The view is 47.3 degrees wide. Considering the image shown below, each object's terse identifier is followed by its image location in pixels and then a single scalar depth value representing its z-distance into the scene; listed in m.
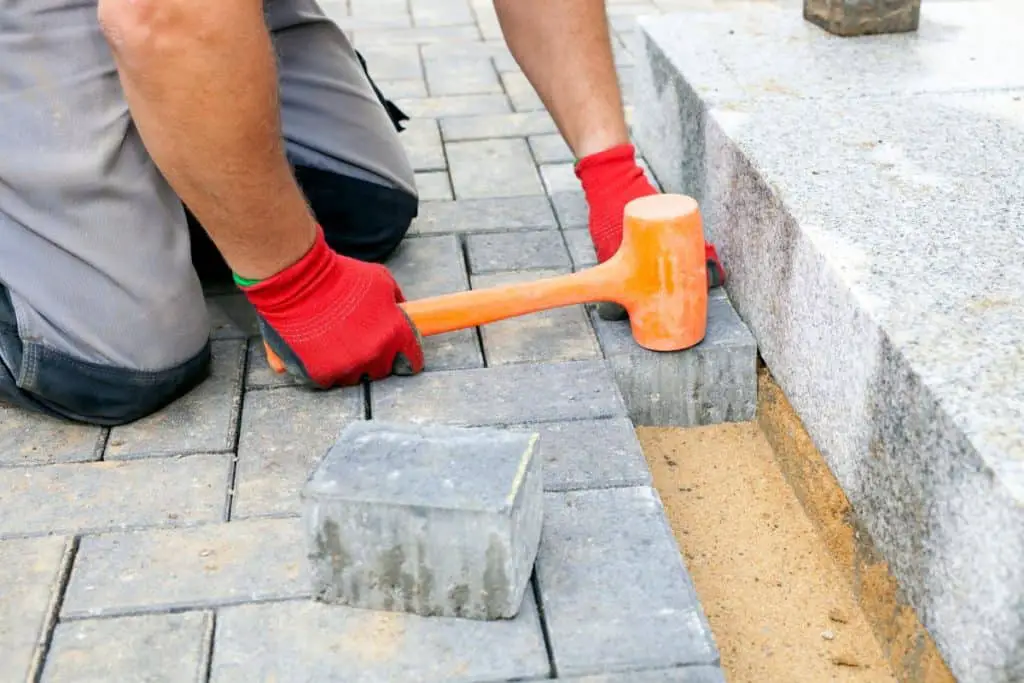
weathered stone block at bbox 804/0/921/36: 2.68
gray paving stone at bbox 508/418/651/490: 1.74
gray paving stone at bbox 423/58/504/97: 3.55
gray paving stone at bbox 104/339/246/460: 1.88
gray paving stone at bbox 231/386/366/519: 1.74
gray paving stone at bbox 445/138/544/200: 2.82
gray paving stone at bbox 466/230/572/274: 2.45
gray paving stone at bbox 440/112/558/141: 3.18
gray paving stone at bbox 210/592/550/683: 1.41
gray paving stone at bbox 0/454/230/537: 1.71
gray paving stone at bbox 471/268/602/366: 2.10
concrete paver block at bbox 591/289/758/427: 2.07
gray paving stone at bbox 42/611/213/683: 1.43
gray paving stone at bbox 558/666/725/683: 1.39
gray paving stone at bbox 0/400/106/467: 1.87
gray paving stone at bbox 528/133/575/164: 2.97
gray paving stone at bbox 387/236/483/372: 2.11
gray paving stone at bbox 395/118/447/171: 3.00
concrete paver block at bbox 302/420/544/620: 1.39
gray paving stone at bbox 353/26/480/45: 4.08
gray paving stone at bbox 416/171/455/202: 2.80
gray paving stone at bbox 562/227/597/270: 2.42
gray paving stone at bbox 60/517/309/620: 1.54
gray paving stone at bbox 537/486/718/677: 1.42
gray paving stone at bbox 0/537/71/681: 1.46
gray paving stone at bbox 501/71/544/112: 3.37
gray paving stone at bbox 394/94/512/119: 3.37
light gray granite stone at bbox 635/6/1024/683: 1.33
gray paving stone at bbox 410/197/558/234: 2.62
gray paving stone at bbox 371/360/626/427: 1.93
